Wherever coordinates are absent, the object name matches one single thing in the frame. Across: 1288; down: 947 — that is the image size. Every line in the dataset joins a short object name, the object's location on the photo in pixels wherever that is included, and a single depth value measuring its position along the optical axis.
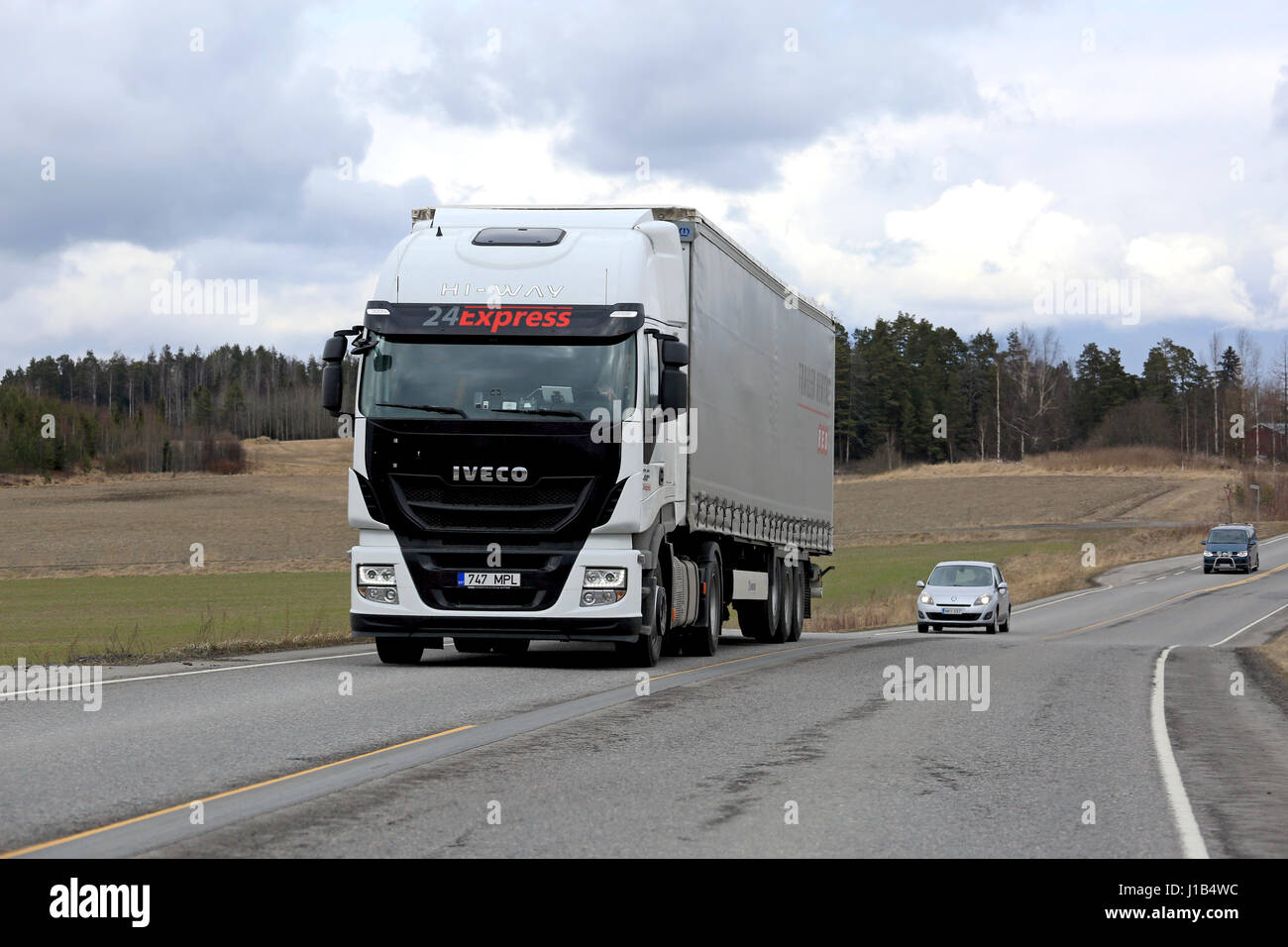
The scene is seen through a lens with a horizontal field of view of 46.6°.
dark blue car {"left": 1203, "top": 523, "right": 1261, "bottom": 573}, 62.97
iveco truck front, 15.31
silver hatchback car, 32.53
